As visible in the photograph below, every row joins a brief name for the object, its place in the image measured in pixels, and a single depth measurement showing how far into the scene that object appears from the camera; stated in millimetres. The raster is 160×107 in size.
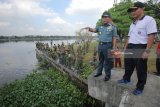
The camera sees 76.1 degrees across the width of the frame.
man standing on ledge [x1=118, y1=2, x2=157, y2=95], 2183
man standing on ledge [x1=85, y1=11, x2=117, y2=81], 2771
